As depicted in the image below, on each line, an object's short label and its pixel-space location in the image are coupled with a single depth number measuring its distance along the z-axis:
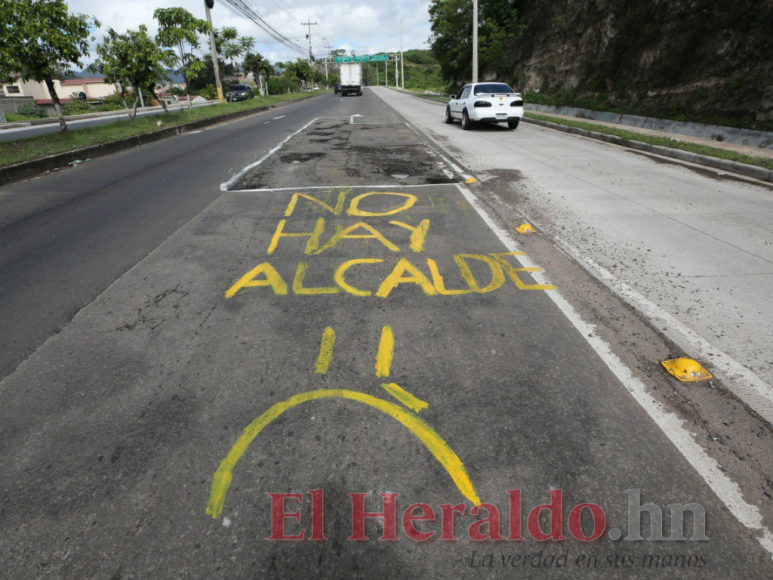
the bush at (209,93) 54.81
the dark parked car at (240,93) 41.93
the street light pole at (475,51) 25.45
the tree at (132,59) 17.36
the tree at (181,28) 19.67
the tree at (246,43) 53.19
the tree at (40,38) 12.27
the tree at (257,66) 53.50
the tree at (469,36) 34.28
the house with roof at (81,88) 60.97
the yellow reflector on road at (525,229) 5.62
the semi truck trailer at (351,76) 56.22
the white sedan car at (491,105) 15.86
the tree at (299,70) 72.06
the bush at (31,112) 33.25
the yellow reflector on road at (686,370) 2.86
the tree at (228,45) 41.81
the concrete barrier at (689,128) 11.68
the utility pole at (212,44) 28.08
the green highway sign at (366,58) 98.41
